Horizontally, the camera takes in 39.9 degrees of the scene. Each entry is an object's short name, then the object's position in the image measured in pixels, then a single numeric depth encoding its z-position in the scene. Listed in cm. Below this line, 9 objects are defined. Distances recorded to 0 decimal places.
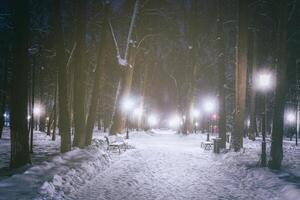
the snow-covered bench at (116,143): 2366
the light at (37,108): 4068
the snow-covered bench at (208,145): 2666
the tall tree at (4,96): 2884
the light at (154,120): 10013
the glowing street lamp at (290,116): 4628
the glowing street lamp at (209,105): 3580
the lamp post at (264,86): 1577
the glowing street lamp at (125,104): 3405
